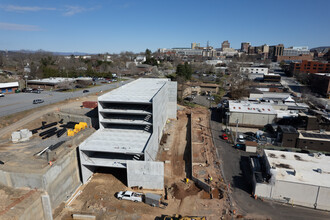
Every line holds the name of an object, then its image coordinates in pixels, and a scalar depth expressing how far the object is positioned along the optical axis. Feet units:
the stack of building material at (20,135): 105.29
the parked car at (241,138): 125.45
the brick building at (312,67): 339.57
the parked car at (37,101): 164.68
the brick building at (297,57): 596.70
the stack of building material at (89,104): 152.56
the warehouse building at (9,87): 200.10
